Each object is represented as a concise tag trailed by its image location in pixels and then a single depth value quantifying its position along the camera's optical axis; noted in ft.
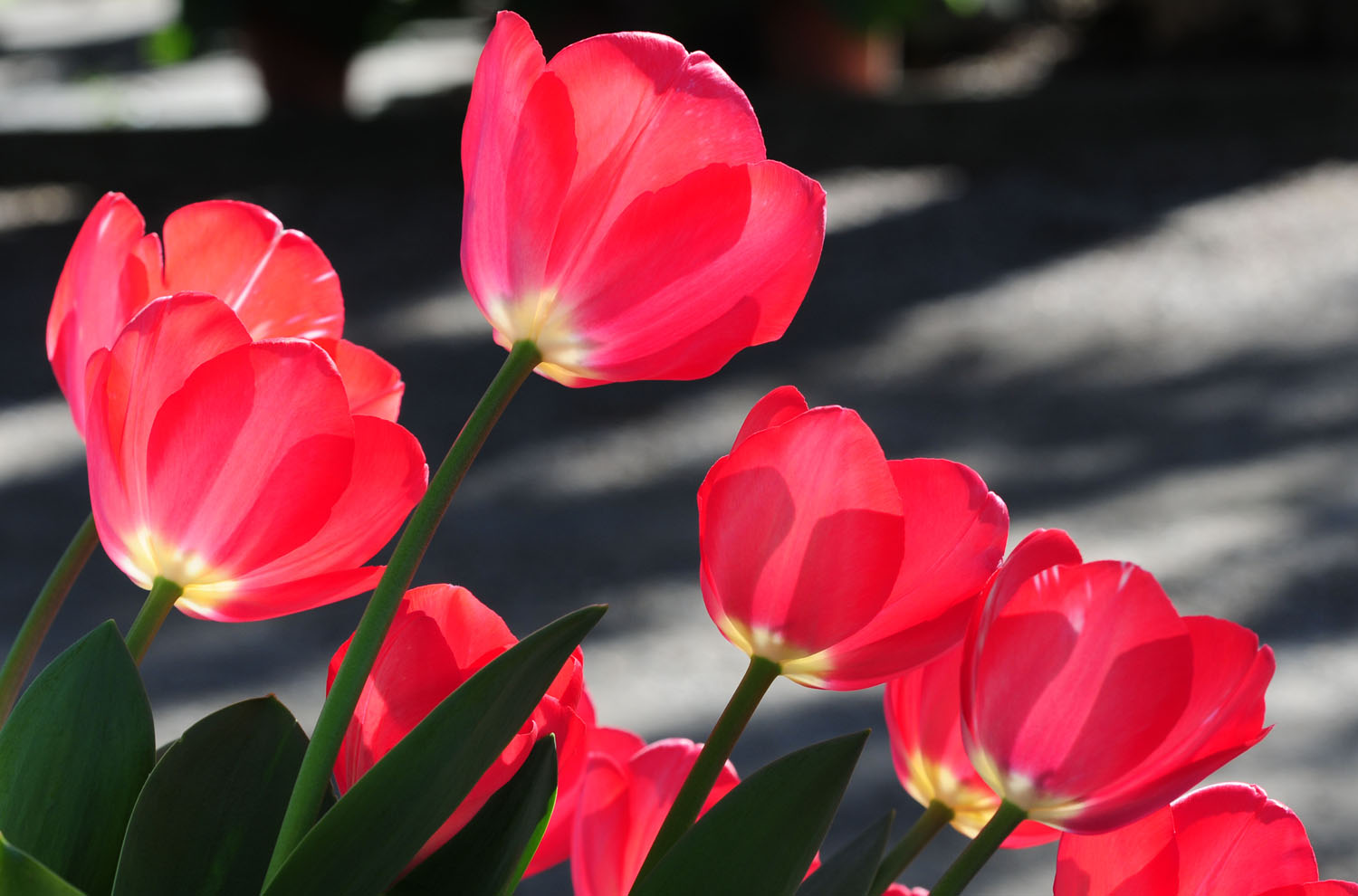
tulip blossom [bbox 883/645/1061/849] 3.49
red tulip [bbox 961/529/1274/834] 3.28
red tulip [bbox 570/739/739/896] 3.57
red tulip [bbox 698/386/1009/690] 3.31
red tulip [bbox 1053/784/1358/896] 3.41
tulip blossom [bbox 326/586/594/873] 3.42
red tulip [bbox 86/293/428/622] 3.33
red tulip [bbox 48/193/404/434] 3.55
